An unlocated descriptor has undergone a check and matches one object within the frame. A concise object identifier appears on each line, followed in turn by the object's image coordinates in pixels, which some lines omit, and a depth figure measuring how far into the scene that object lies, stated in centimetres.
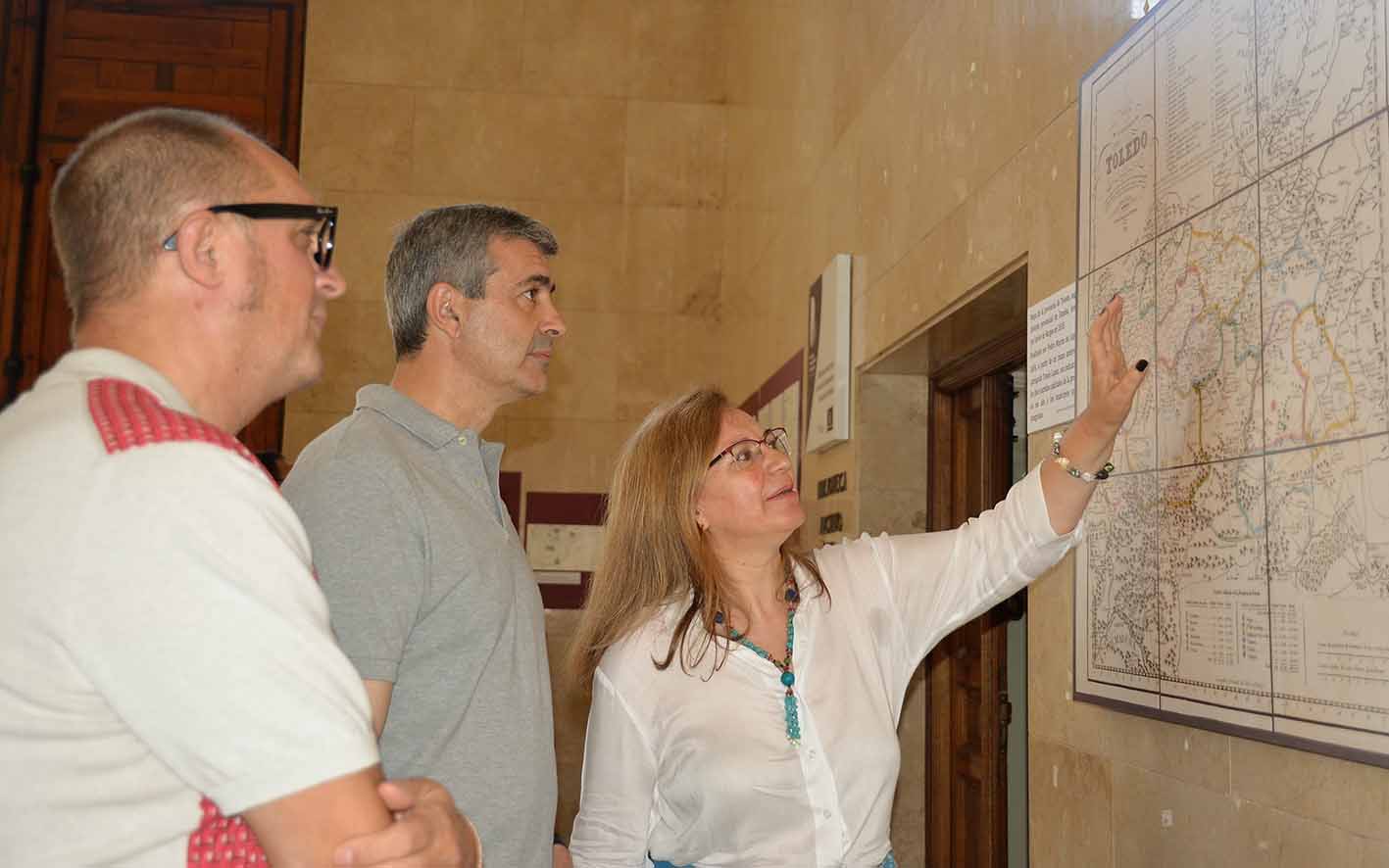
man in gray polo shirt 158
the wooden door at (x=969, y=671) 408
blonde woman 215
